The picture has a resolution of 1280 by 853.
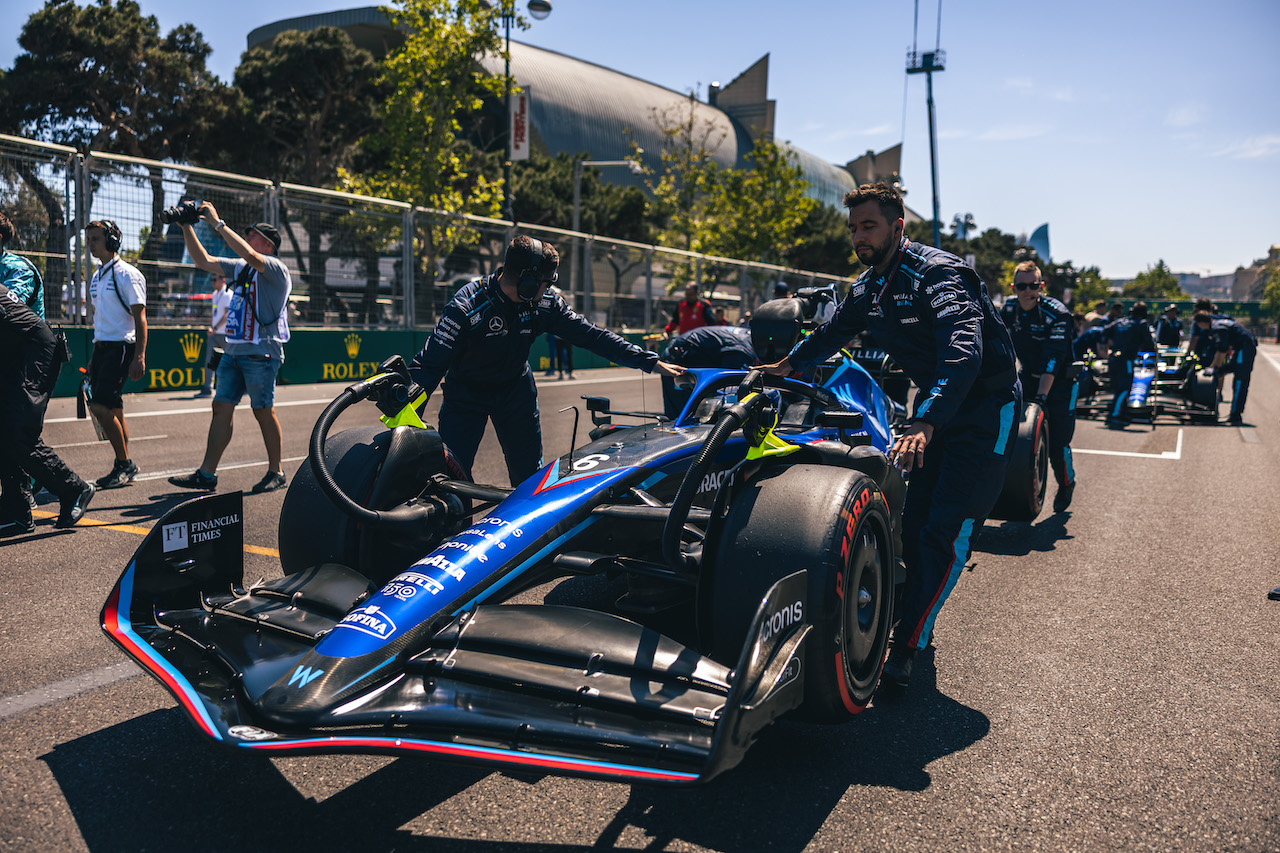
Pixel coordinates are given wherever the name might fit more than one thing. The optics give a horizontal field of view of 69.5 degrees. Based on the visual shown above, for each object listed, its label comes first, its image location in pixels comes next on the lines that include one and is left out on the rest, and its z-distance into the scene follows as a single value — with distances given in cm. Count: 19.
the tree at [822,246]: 5281
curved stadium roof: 5456
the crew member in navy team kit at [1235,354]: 1351
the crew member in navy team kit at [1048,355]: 689
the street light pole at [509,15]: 2097
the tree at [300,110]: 3241
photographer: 625
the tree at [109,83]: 2797
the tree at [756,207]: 3425
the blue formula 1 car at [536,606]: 216
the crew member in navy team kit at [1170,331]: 1582
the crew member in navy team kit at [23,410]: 502
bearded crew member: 339
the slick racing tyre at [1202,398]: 1373
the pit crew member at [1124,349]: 1289
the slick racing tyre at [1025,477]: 572
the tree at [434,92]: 2088
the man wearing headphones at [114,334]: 626
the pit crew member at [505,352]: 413
